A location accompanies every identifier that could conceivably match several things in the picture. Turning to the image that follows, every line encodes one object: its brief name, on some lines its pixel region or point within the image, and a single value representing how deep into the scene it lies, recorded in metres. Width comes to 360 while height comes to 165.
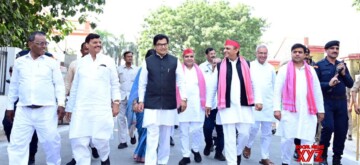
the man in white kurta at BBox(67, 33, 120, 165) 5.91
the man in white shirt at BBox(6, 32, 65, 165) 5.77
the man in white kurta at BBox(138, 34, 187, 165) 6.54
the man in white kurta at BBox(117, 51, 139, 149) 9.53
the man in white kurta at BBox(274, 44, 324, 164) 6.52
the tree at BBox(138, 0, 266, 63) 44.31
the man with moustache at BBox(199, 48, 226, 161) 8.29
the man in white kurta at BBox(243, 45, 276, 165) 7.87
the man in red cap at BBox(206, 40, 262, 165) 6.64
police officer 7.38
